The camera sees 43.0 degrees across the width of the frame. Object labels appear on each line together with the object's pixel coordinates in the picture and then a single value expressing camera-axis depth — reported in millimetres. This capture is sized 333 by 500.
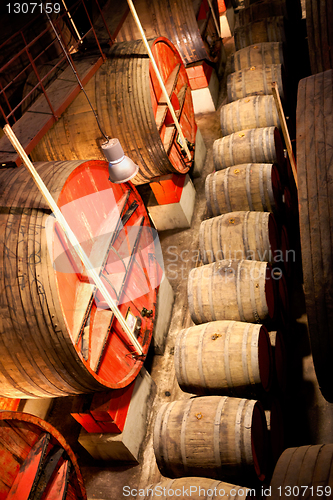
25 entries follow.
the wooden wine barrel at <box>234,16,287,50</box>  7891
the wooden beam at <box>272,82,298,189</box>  4891
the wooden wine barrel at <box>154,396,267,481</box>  3674
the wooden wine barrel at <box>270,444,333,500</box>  2955
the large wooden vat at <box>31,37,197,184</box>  5758
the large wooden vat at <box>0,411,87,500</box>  3318
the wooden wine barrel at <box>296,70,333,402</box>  3504
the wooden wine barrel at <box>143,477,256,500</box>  3391
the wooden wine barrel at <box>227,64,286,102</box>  6906
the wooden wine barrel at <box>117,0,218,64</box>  8273
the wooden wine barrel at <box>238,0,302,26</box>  8430
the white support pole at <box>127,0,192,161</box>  5115
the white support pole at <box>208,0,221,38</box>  10148
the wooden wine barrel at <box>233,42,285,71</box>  7246
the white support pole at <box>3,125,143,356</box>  3037
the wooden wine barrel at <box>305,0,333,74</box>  5691
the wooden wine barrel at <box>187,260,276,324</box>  4660
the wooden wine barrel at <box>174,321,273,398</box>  4160
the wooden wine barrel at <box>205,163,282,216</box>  5570
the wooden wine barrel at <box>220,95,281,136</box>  6418
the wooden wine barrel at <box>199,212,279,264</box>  5172
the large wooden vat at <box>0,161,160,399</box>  3502
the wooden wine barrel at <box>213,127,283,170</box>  6016
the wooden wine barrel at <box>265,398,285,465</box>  4133
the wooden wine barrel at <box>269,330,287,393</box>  4574
